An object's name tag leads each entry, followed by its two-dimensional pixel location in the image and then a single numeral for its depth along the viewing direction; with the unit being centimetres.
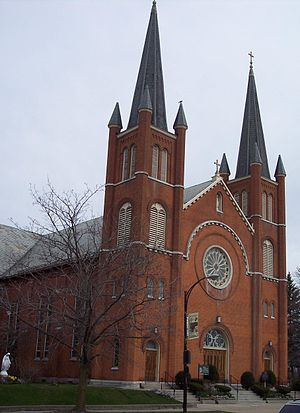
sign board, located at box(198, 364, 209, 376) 3438
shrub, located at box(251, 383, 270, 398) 4100
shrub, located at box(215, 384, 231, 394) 3881
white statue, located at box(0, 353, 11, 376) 3520
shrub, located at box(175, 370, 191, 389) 3775
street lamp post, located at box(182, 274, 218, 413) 2608
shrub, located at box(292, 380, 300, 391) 4512
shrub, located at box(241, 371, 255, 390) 4255
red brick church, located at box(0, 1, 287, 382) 3884
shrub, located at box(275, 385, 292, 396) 4272
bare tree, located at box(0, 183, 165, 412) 2589
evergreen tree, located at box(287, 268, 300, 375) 6988
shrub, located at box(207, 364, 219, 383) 4084
